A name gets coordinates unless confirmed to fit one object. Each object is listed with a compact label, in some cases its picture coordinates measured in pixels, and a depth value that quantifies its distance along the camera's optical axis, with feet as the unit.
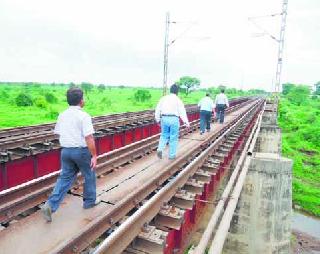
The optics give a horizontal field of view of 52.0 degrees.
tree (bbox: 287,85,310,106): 331.12
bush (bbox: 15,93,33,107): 132.16
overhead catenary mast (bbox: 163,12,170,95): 68.85
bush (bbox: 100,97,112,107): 151.37
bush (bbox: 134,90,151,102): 192.34
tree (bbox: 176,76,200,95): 427.33
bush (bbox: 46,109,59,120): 96.90
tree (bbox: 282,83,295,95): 513.86
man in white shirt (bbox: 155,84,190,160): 24.94
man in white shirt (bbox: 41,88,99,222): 14.21
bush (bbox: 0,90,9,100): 156.60
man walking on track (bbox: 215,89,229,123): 49.62
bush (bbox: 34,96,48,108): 131.44
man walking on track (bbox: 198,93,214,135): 40.16
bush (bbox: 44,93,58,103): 152.30
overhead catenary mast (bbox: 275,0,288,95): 64.69
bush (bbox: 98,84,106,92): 342.52
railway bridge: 13.44
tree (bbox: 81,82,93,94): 304.83
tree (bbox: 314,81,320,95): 536.25
